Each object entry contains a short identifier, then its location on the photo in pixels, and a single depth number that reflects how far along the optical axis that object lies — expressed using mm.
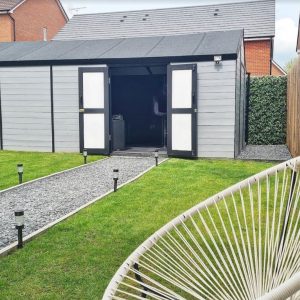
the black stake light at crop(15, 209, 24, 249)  4393
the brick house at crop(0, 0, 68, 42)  26781
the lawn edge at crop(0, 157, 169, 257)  4285
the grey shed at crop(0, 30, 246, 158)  11141
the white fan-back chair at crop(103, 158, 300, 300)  2803
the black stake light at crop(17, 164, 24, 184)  7971
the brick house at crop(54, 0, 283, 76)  24969
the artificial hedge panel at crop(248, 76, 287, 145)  16016
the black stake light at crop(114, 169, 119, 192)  7090
